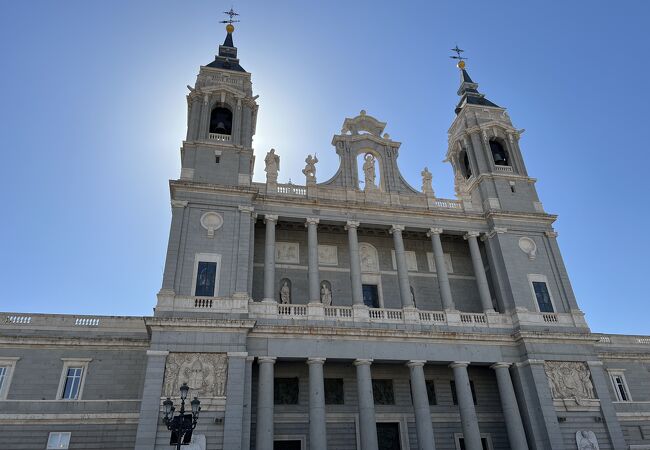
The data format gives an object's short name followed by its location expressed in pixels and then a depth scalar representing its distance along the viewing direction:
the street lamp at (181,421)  13.97
